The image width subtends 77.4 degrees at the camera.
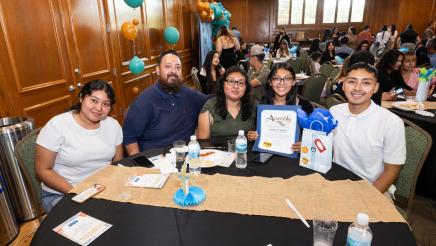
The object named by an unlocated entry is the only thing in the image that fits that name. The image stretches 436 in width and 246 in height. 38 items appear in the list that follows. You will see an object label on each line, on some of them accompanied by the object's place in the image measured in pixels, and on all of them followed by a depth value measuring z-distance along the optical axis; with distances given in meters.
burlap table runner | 1.16
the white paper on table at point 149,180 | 1.37
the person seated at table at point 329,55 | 6.62
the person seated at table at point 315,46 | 7.72
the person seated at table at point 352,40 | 8.72
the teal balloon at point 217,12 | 8.18
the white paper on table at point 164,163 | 1.52
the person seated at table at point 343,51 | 7.16
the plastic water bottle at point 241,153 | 1.55
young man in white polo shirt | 1.56
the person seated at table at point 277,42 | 8.53
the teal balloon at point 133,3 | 4.07
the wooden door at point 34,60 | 2.54
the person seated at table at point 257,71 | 3.94
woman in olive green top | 2.12
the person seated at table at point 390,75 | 3.14
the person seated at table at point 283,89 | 2.15
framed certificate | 1.73
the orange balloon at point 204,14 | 7.53
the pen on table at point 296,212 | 1.08
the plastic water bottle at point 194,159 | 1.52
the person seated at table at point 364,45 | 6.86
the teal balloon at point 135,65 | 4.36
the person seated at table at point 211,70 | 4.43
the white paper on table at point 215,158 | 1.59
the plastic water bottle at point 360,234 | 0.88
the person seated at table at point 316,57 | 6.30
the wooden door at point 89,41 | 3.31
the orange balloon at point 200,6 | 7.43
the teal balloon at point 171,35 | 5.68
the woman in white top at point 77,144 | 1.63
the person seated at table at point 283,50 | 7.36
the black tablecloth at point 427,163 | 2.36
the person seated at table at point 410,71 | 3.44
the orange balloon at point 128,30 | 4.25
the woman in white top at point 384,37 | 9.20
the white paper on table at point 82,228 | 1.03
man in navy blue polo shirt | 2.25
